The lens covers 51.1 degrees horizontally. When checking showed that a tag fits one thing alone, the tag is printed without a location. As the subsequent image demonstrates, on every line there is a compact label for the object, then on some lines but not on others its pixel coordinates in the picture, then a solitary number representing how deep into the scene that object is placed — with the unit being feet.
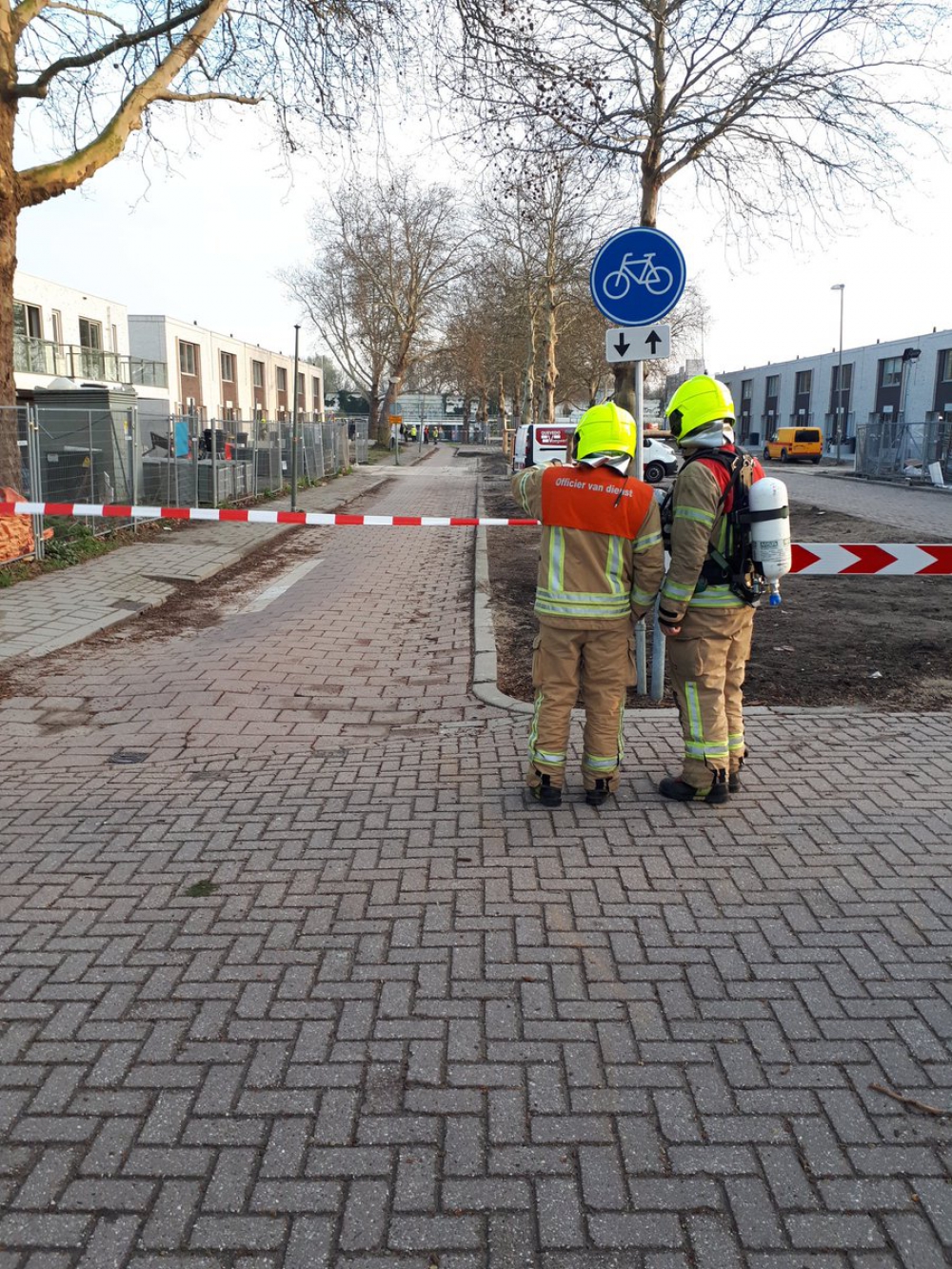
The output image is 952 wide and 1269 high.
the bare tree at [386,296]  176.76
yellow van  183.42
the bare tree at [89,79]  39.91
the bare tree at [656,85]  37.19
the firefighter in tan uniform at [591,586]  15.55
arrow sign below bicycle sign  21.01
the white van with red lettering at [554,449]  81.97
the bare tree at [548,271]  89.19
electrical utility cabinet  47.93
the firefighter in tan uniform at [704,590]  15.58
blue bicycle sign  20.70
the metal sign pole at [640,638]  21.52
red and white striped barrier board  22.47
